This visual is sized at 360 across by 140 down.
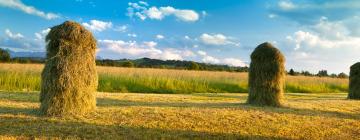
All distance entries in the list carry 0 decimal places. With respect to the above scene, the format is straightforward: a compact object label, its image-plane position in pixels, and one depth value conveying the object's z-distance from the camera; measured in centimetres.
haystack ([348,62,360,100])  2441
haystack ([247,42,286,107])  1583
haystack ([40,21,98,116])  1089
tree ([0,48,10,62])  4574
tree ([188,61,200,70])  6195
